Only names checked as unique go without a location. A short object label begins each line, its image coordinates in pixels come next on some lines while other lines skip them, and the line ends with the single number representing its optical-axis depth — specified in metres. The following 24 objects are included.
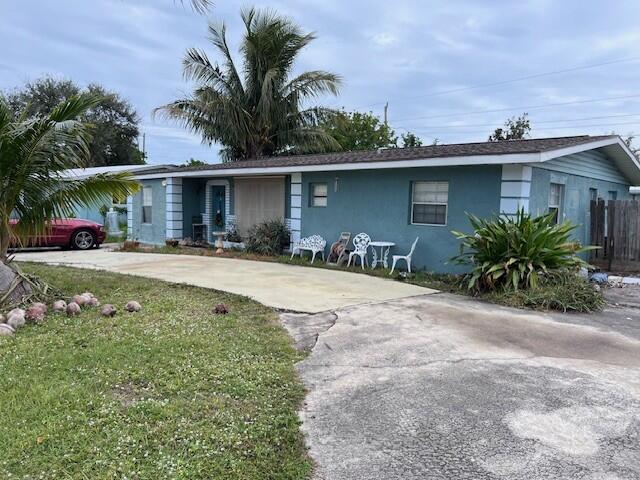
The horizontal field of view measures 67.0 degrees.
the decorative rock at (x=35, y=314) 5.56
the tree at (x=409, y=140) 31.70
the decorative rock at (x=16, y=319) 5.28
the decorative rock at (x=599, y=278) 9.25
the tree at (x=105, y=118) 31.56
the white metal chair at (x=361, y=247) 11.06
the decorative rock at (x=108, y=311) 5.95
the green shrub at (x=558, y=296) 7.02
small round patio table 10.70
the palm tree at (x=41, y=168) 6.51
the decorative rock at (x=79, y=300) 6.37
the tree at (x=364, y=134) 27.42
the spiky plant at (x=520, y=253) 7.70
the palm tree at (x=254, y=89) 19.59
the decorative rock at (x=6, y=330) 4.98
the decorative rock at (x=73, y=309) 5.98
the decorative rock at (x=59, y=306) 6.06
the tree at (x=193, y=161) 36.36
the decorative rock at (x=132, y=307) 6.23
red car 14.18
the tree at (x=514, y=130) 31.41
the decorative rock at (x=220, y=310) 6.26
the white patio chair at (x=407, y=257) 10.03
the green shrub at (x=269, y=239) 13.09
